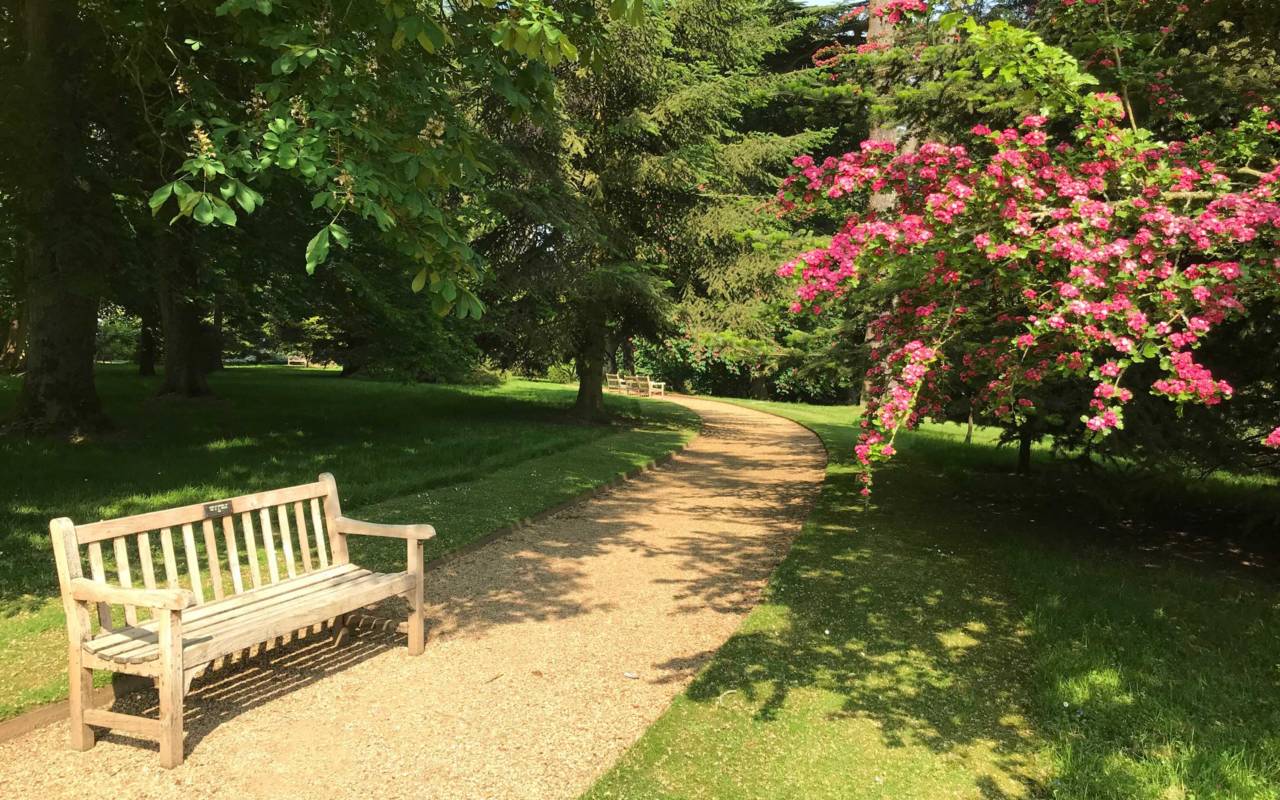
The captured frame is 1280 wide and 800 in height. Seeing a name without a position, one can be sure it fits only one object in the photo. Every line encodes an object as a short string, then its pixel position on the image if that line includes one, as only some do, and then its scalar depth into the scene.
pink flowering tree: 3.66
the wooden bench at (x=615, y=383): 31.12
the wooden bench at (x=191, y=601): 3.42
